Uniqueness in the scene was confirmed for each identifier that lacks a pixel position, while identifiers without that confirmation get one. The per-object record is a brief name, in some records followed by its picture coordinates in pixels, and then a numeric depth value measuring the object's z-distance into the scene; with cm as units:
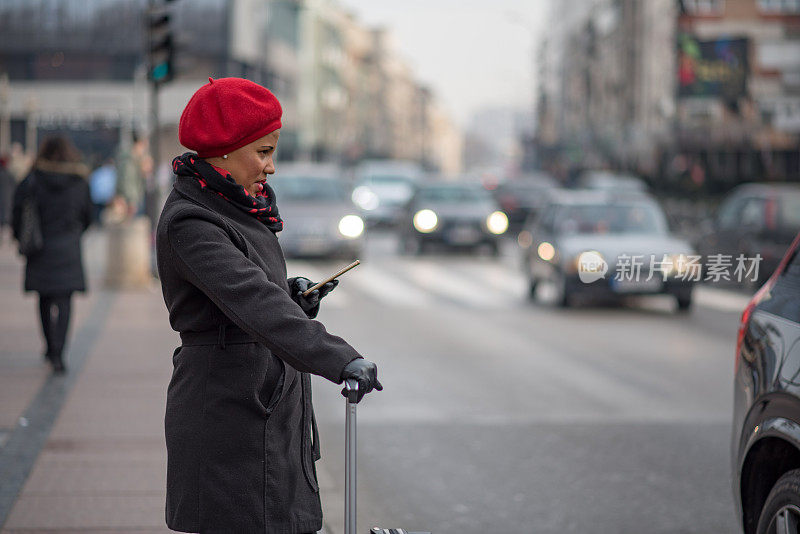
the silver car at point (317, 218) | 2216
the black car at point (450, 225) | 2550
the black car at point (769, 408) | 373
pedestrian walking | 932
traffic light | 1573
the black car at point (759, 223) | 1830
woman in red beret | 295
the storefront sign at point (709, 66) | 5056
